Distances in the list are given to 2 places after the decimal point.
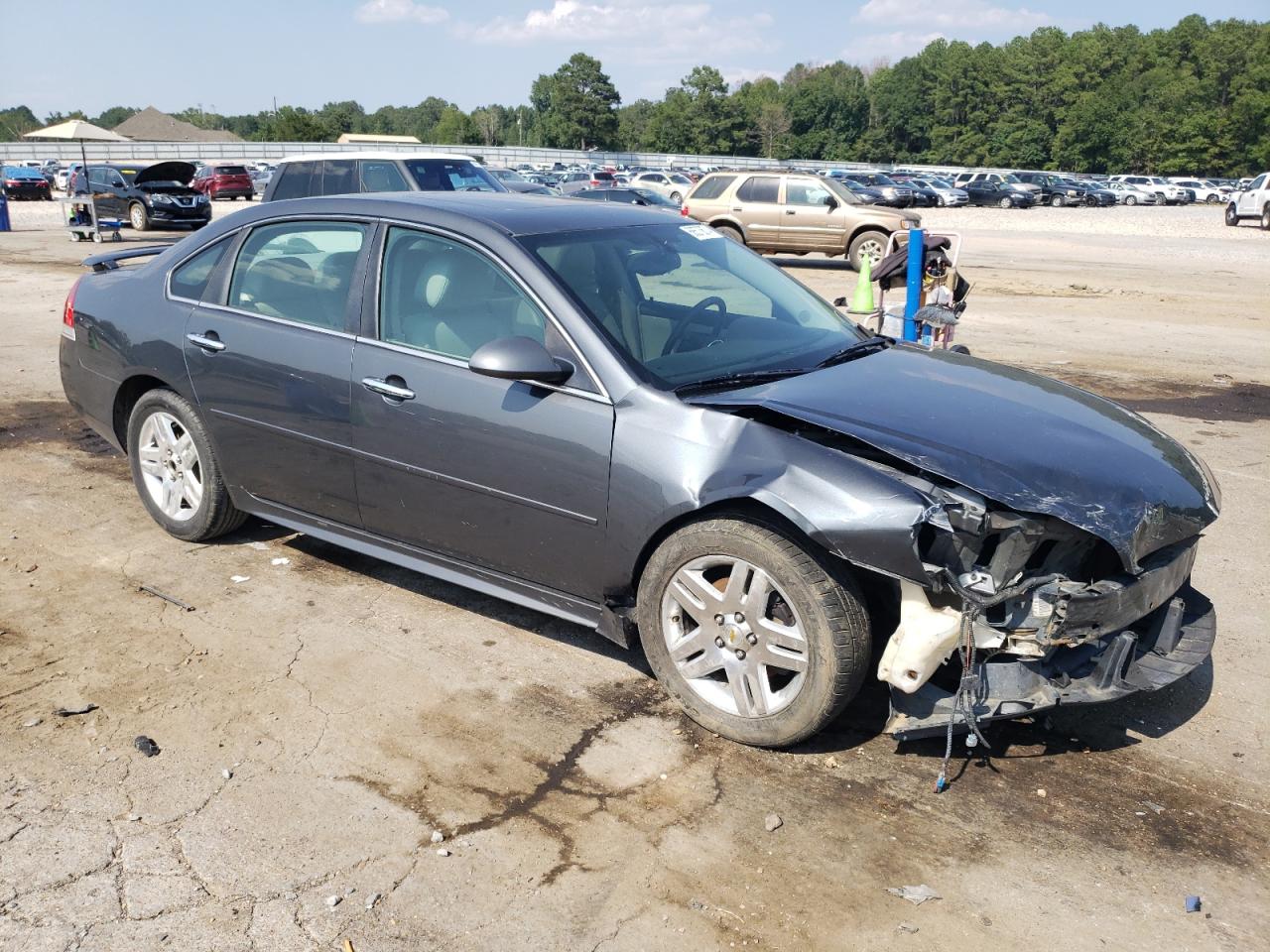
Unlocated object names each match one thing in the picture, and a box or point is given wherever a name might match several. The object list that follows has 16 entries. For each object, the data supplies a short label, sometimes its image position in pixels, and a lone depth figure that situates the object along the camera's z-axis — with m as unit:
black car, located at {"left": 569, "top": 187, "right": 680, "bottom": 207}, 26.83
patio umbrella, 30.89
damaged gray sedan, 3.32
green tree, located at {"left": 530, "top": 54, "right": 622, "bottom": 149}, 125.50
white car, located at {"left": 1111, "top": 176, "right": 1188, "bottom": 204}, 60.38
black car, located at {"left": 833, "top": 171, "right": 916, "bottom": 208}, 46.72
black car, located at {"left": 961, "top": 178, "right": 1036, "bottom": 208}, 53.12
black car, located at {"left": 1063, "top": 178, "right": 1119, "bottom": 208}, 55.95
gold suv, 20.45
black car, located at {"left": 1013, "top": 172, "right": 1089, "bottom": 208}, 54.81
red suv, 39.94
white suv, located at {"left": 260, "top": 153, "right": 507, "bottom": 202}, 14.47
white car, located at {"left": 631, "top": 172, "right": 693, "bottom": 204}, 40.76
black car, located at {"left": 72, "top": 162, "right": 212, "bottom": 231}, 25.44
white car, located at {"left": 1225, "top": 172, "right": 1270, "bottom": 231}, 35.25
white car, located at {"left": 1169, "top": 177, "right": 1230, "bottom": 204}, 61.56
